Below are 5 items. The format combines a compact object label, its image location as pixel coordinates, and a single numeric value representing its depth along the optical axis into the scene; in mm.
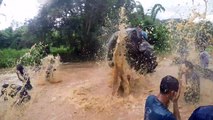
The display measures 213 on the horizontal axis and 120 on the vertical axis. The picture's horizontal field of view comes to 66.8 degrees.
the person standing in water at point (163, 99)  1485
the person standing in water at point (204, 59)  4227
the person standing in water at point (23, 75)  4221
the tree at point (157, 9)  11550
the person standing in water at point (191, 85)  3390
